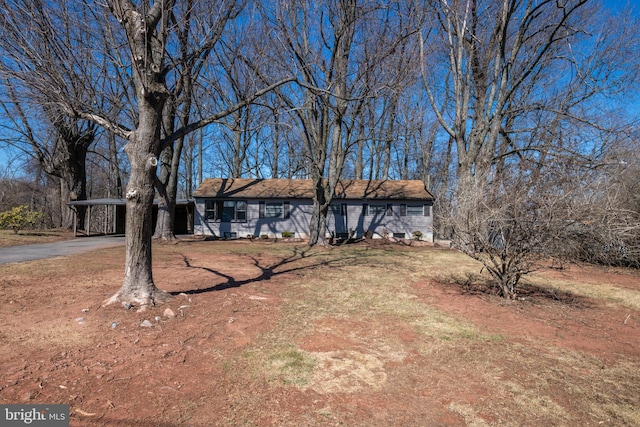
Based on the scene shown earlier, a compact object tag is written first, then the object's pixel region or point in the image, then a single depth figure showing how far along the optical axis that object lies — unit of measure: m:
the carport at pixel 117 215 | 19.22
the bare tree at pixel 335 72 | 12.98
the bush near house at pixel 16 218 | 16.50
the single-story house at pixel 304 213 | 20.64
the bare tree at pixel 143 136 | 4.92
